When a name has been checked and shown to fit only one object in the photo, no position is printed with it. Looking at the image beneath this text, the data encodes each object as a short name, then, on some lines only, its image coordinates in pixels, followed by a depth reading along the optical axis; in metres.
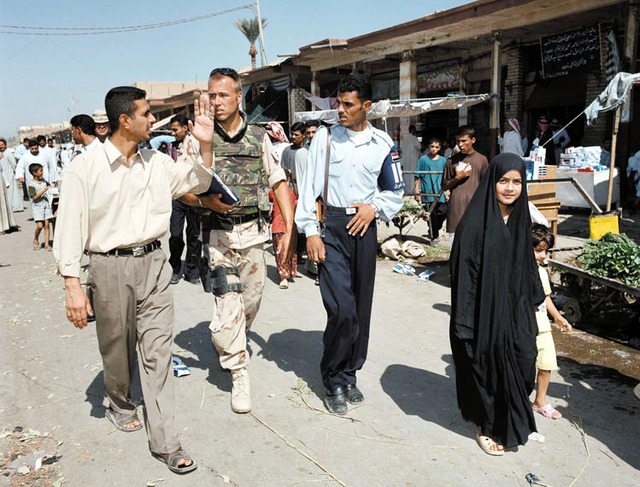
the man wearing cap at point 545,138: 13.69
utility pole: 33.52
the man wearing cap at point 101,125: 4.70
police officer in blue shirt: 3.58
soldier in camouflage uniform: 3.69
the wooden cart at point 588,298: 5.05
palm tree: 38.75
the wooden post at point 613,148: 7.76
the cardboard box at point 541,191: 7.18
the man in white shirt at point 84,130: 6.62
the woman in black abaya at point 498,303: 2.96
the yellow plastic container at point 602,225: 6.20
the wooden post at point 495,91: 13.16
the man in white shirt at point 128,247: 2.94
